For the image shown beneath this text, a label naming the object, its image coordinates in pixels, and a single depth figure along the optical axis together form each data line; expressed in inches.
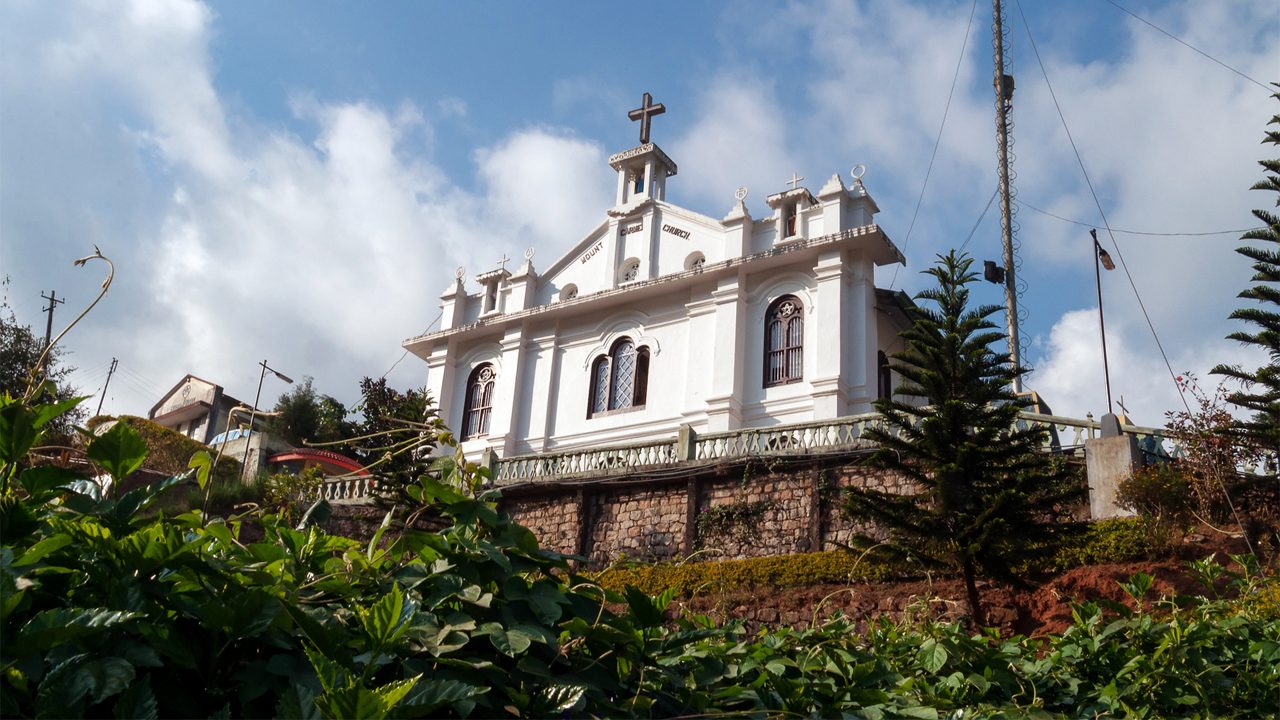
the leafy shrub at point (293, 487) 824.3
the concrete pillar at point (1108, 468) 559.2
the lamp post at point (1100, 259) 805.9
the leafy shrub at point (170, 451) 962.7
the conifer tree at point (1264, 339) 547.8
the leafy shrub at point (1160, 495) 524.7
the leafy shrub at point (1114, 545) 509.4
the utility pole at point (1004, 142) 991.6
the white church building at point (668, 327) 840.9
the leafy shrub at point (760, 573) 568.8
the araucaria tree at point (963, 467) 480.4
